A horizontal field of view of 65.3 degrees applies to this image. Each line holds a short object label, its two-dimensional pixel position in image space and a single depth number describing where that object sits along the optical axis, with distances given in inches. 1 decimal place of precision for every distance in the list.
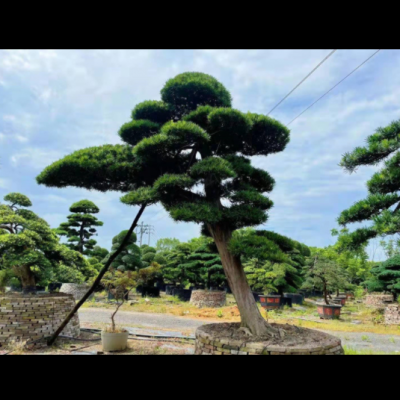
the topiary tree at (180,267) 441.7
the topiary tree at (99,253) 515.6
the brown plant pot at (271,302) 364.5
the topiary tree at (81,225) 474.3
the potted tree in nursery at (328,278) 328.2
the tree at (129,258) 447.2
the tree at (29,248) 183.9
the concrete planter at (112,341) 163.6
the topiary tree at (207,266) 392.5
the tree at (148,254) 542.9
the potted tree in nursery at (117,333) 163.8
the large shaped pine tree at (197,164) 135.1
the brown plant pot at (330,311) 327.9
